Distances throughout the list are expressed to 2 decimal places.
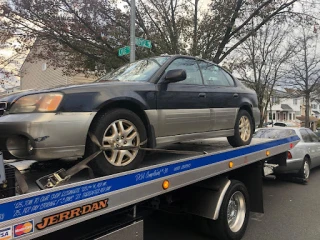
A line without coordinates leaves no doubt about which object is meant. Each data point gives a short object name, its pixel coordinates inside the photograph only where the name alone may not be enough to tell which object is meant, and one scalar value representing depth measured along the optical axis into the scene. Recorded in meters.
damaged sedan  2.62
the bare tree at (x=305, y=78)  22.77
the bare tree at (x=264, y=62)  18.62
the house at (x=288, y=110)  52.69
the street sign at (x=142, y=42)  8.00
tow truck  2.05
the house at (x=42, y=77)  17.17
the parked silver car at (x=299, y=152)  7.93
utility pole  7.77
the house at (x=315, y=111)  65.15
